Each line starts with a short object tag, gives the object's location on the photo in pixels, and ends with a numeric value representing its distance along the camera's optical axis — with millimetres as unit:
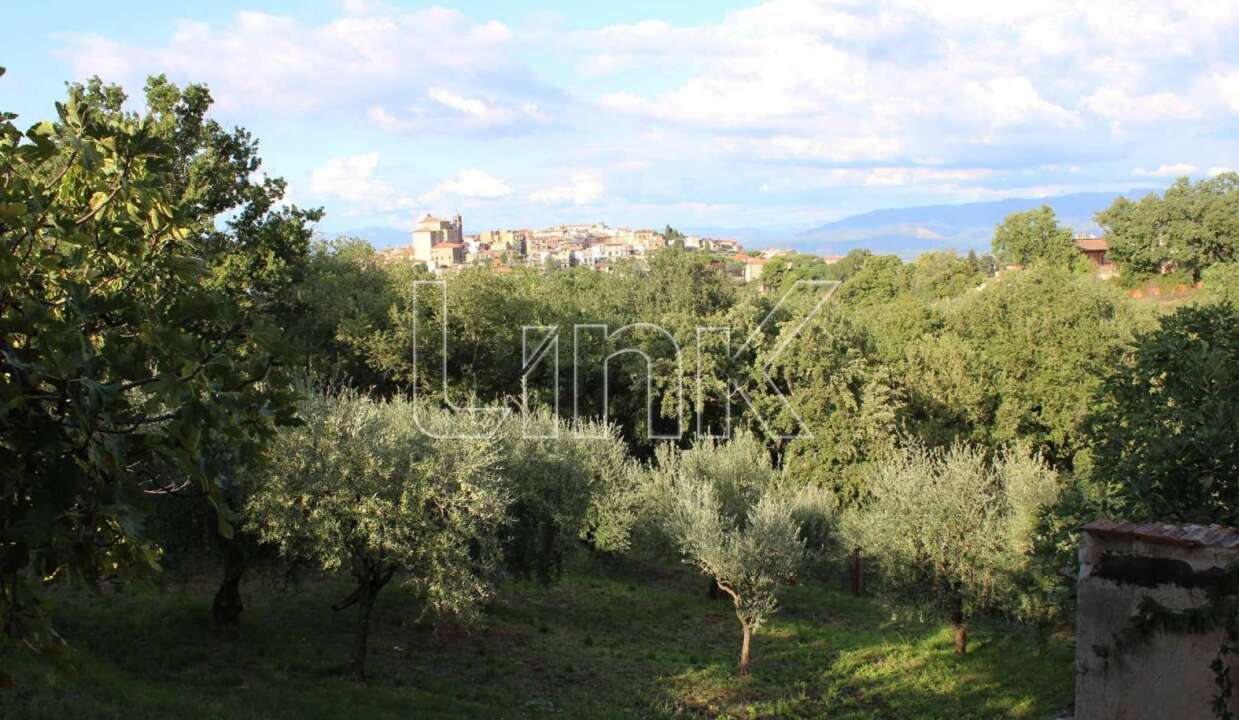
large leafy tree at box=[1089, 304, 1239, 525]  11156
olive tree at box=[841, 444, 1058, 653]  19484
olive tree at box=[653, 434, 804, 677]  19375
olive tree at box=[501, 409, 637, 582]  19875
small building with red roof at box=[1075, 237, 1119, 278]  88250
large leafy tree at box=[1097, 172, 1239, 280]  65312
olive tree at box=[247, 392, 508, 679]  14750
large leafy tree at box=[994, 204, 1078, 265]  77625
